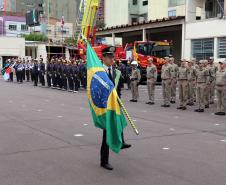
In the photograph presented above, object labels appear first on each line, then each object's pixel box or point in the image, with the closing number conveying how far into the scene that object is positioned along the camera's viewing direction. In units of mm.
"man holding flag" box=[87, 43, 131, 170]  6141
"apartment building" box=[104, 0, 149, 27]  51531
